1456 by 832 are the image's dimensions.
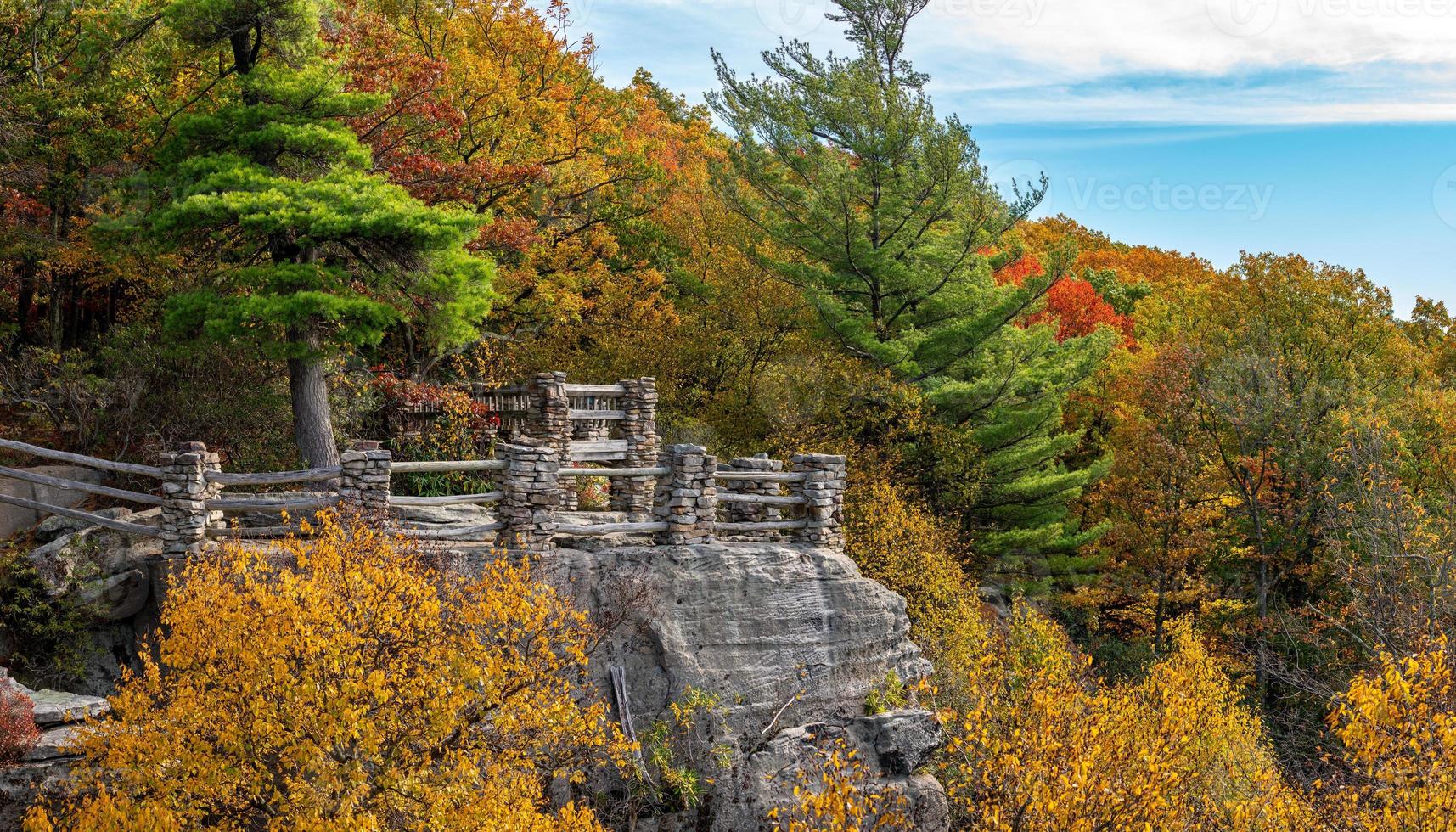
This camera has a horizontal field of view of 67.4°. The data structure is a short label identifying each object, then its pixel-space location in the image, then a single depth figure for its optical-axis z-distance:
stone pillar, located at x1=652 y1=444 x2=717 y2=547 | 17.59
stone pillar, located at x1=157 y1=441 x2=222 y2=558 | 15.22
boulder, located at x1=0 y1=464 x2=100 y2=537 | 16.95
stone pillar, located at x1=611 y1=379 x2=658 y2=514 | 20.42
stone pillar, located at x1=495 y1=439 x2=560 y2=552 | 16.31
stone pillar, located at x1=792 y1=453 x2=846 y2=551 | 19.17
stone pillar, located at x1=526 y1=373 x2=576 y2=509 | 20.67
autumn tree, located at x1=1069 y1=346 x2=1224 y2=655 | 30.83
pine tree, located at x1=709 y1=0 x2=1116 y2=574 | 27.14
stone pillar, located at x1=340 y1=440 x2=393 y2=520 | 15.46
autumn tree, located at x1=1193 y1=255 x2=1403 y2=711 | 31.11
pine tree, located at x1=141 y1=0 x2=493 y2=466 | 16.66
